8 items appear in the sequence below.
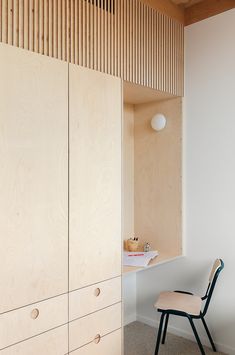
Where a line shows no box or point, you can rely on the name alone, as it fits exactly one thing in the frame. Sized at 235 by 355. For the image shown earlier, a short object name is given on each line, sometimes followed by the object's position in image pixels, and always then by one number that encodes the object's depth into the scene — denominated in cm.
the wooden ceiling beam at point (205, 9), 277
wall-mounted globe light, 311
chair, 251
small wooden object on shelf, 318
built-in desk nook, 307
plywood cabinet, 181
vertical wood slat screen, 188
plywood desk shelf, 255
